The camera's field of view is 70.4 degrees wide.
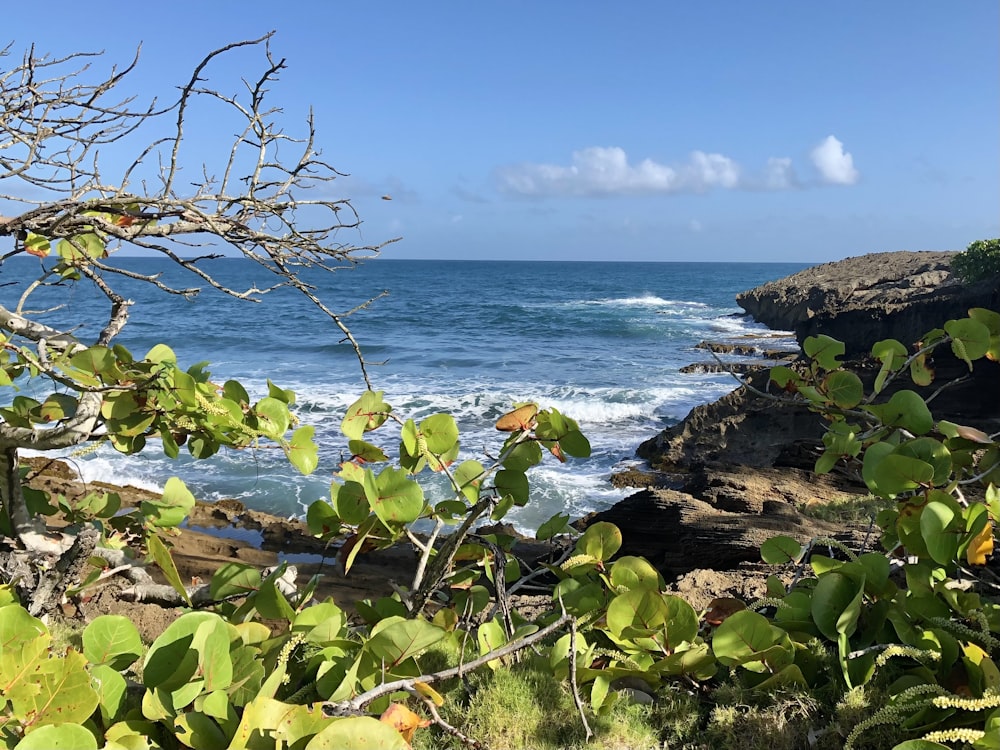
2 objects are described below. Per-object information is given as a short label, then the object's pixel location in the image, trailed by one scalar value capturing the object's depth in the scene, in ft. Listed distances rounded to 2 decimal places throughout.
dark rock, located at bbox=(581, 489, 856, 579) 18.48
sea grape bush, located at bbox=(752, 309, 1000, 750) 5.36
